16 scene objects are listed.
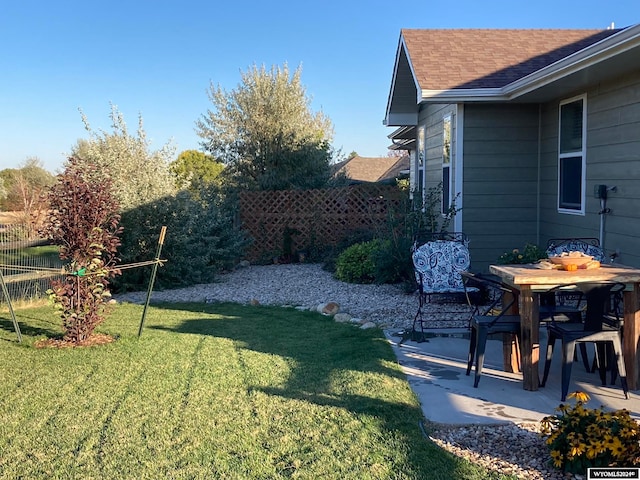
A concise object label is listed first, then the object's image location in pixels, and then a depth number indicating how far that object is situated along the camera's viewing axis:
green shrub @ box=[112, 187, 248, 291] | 11.38
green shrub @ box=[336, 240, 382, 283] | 11.02
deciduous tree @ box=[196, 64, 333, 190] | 17.27
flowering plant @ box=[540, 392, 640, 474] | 3.19
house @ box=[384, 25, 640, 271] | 6.91
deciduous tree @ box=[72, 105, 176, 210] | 11.34
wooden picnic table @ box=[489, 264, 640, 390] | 4.71
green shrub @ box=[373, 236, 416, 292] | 10.12
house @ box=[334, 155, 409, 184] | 38.03
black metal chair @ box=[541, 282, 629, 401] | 4.52
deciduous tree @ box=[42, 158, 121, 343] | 6.61
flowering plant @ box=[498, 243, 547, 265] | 7.84
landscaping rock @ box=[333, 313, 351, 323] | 7.92
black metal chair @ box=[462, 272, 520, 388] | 4.95
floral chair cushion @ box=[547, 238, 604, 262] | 6.87
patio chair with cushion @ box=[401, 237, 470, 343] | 7.42
